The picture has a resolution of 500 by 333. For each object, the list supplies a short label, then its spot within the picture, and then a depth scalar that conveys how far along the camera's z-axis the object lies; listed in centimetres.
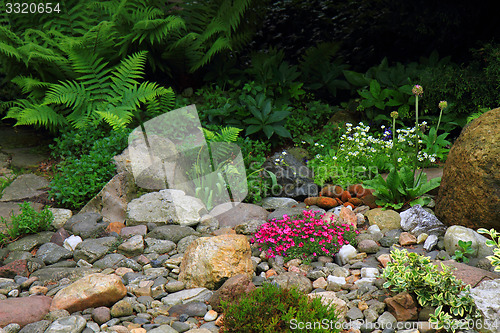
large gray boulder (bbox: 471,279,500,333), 281
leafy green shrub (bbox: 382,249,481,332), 287
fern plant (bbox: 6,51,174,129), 545
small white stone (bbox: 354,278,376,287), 341
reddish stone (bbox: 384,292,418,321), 299
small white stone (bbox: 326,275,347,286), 342
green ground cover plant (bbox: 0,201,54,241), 425
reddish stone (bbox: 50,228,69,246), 422
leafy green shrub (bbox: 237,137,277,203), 493
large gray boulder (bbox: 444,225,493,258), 368
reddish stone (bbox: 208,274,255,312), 312
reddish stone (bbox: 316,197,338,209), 478
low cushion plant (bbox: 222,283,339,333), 261
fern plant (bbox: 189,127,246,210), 479
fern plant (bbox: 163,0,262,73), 641
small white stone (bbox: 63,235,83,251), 413
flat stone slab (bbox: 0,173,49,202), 499
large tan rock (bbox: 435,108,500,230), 380
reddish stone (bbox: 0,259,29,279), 374
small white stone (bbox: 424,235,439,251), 385
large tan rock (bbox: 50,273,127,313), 315
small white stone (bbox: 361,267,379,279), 351
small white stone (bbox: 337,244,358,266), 379
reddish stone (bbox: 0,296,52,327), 301
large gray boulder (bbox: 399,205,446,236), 409
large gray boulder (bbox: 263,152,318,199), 507
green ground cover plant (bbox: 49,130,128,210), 478
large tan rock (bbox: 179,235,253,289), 339
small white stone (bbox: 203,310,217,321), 309
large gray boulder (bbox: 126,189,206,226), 445
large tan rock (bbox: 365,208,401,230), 428
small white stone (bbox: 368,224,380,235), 421
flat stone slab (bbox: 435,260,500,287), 314
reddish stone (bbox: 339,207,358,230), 430
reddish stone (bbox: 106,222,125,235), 437
